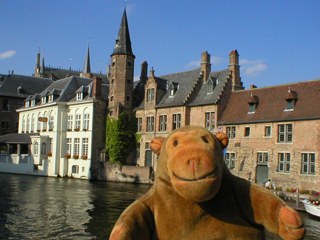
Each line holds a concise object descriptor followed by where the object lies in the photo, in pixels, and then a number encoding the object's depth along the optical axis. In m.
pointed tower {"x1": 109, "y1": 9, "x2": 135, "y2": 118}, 37.66
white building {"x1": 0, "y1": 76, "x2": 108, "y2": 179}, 37.44
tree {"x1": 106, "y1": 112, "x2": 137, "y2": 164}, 35.66
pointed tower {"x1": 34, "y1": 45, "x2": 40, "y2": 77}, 82.81
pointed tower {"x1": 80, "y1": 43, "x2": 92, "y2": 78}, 78.43
